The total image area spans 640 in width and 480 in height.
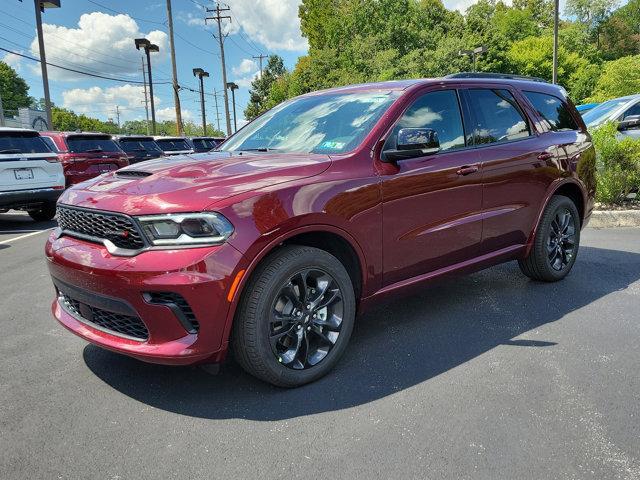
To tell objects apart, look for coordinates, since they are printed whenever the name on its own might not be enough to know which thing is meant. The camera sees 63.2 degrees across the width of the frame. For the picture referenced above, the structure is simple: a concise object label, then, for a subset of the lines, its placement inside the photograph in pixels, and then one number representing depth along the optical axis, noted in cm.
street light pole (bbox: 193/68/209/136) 5005
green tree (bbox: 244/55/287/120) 8903
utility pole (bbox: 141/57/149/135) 7956
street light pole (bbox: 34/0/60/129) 1825
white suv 886
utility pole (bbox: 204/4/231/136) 4844
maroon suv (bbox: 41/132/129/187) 1023
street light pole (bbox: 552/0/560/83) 2375
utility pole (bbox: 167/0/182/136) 2990
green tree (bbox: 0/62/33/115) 9512
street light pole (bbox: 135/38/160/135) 3291
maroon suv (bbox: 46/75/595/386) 263
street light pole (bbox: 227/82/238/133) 6952
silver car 994
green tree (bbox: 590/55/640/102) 2397
